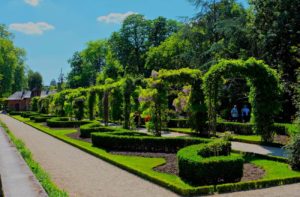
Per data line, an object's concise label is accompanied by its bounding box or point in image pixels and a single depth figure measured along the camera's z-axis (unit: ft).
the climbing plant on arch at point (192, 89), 74.02
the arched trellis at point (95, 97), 94.48
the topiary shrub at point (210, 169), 35.22
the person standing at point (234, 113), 95.86
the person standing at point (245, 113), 95.76
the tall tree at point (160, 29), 215.31
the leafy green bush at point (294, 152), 40.52
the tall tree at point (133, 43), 213.05
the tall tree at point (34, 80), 431.84
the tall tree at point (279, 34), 96.43
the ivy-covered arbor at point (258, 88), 60.80
